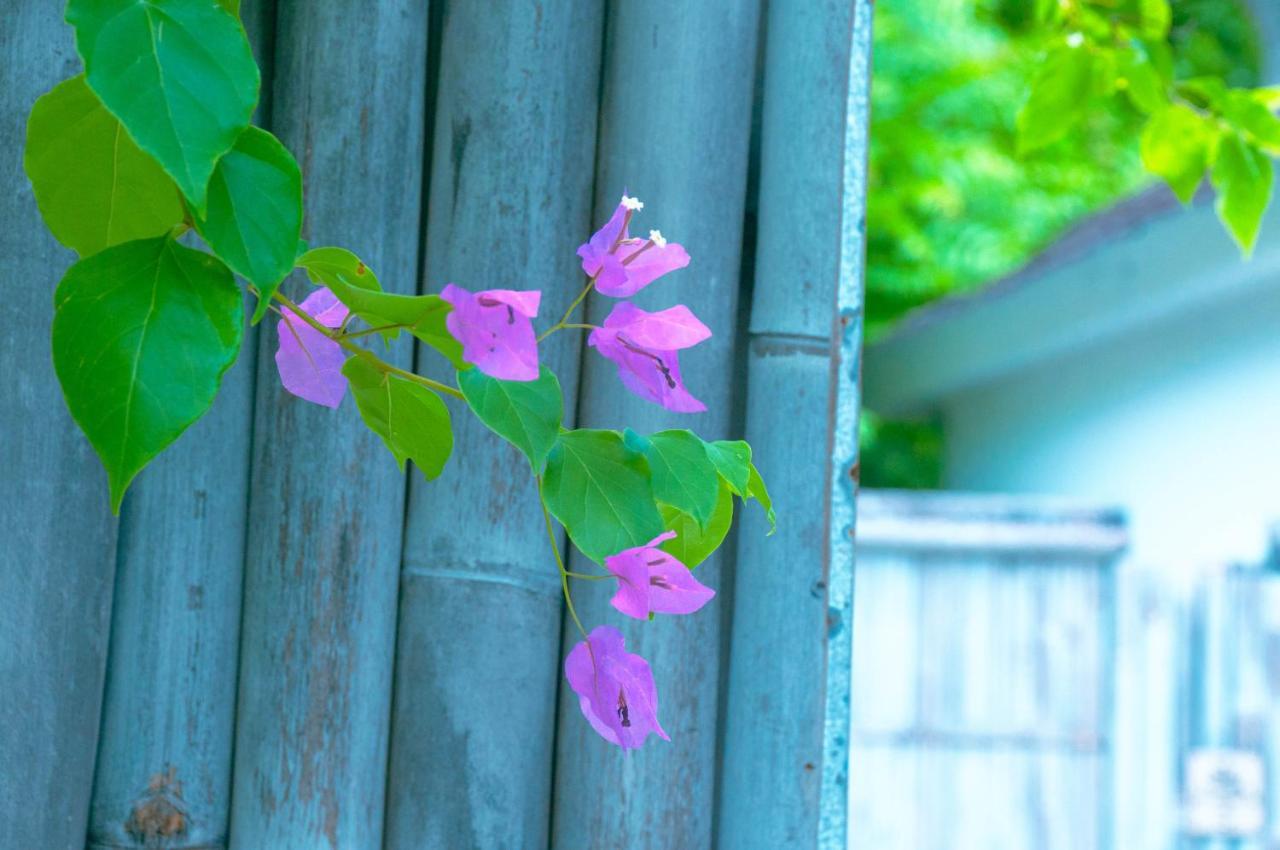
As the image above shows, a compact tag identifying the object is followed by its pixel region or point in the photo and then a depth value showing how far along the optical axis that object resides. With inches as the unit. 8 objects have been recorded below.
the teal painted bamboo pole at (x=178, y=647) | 76.4
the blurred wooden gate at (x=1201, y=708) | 303.2
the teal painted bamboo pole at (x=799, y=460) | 79.6
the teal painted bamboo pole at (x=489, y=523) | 77.4
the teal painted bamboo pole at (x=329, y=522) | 76.5
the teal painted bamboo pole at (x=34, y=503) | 74.2
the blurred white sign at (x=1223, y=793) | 302.7
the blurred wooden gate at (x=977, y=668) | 326.5
